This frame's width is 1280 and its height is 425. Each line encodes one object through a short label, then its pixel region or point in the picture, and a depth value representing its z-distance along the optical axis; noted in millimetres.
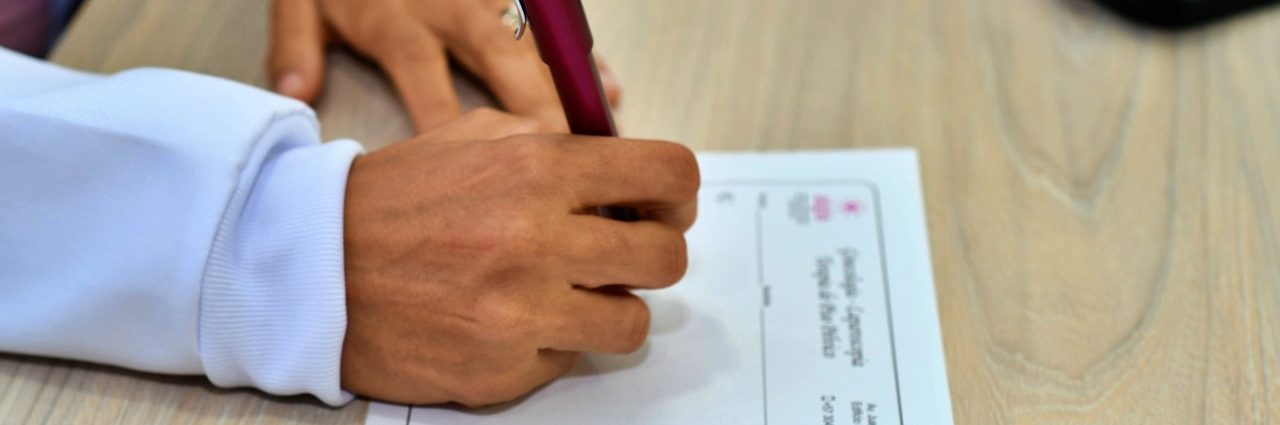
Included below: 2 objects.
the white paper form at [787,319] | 1120
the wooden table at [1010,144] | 1123
